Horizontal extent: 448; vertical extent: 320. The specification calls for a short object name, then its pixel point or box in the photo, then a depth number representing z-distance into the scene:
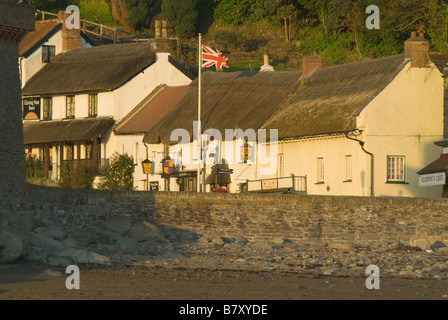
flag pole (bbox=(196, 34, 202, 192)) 49.53
